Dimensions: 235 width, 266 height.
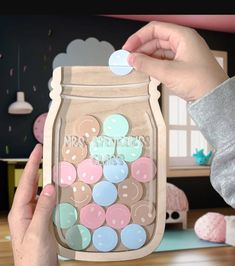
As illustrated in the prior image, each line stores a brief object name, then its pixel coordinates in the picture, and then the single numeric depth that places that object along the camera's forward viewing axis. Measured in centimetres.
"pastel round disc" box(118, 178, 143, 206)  42
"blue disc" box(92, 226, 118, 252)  43
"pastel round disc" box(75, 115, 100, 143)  41
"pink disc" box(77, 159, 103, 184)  41
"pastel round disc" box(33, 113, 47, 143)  283
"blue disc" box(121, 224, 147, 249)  43
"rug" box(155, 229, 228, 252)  183
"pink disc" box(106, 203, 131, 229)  43
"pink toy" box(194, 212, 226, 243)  199
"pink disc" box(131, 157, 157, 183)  42
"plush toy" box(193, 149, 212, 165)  315
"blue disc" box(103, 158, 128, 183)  42
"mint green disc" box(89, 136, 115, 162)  42
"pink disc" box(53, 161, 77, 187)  41
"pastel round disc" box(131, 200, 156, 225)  43
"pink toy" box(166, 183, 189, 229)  231
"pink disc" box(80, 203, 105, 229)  42
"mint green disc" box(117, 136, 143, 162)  42
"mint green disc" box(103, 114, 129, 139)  41
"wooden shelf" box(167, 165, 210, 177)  315
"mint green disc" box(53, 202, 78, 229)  42
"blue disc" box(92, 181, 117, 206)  42
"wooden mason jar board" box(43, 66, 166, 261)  41
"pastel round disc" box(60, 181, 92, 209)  42
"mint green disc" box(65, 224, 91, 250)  43
